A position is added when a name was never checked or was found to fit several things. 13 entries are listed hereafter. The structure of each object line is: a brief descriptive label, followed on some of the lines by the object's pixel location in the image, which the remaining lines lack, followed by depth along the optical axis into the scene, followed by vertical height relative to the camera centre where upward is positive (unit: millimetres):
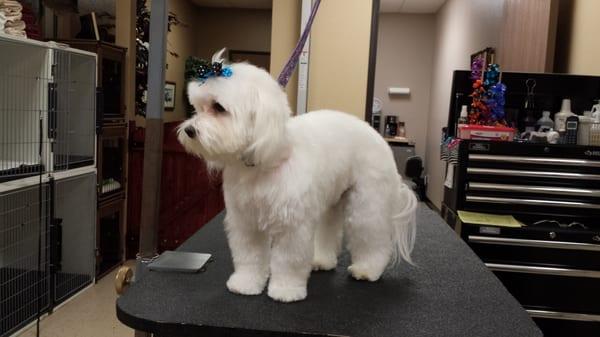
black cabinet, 2445 -429
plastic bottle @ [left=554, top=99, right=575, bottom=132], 2730 +131
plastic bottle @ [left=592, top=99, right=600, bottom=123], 2605 +159
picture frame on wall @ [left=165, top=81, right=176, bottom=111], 6120 +276
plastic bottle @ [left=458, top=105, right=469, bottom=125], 2838 +104
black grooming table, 1133 -440
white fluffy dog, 1105 -141
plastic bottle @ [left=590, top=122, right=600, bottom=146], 2574 +39
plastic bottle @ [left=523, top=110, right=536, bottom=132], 2907 +92
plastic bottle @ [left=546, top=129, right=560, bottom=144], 2648 +12
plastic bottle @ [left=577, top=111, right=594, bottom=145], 2607 +61
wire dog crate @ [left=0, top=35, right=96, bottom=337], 2824 -311
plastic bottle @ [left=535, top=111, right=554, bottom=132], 2838 +89
